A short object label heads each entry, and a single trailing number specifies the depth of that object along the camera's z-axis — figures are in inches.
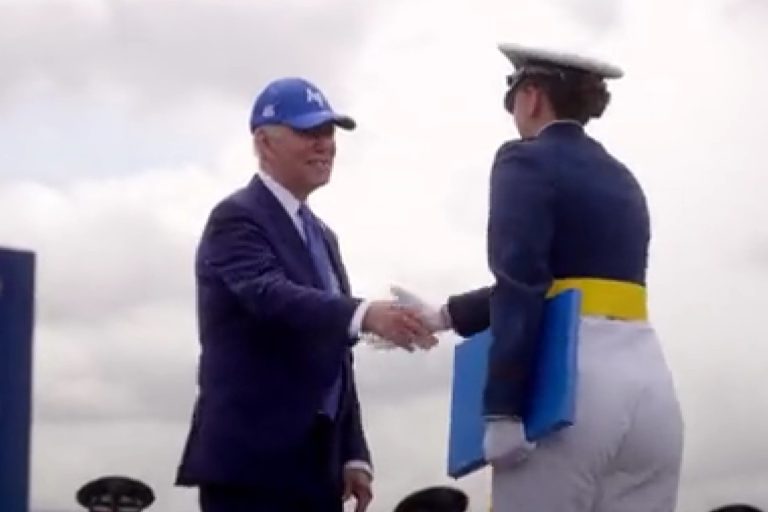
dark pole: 176.4
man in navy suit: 228.2
